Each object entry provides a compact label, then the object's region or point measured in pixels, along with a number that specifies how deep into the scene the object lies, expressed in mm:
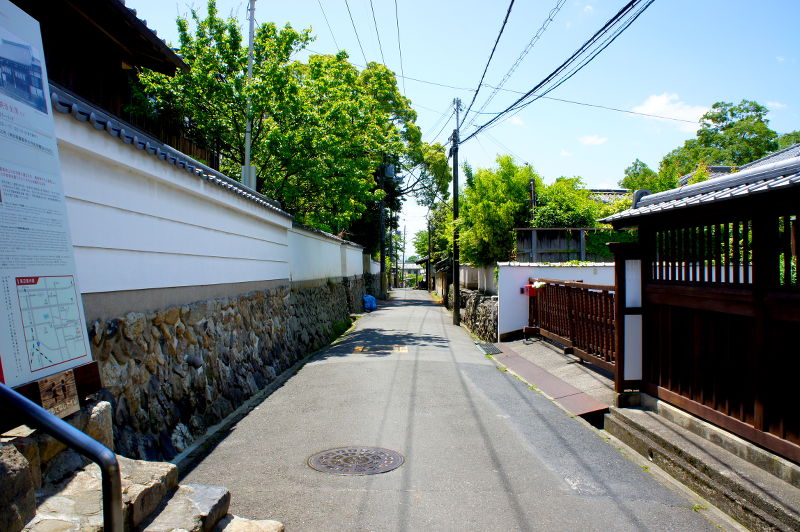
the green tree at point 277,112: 14664
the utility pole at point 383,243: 37506
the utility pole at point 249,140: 14008
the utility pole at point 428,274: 58738
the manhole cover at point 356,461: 5367
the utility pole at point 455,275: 21694
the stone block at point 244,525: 3537
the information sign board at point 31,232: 3195
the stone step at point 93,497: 2693
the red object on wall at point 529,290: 13626
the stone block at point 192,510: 3146
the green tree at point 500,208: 18031
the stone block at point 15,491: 2373
